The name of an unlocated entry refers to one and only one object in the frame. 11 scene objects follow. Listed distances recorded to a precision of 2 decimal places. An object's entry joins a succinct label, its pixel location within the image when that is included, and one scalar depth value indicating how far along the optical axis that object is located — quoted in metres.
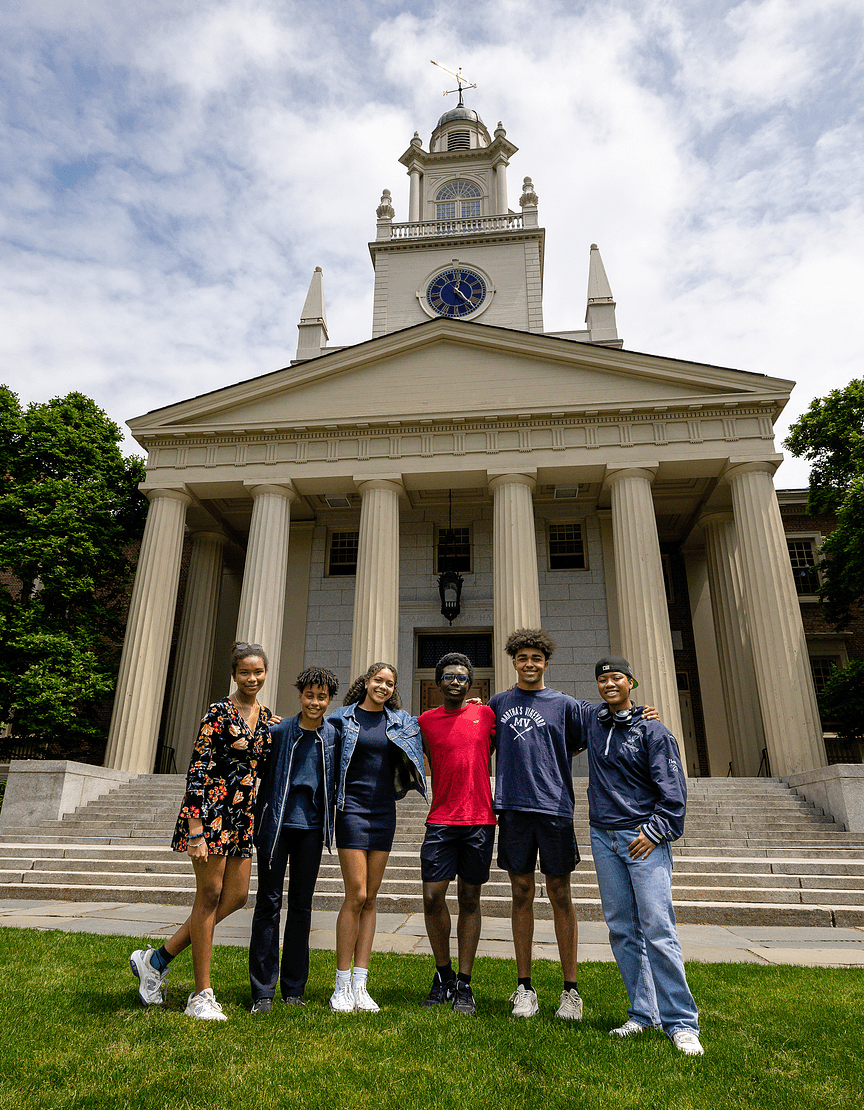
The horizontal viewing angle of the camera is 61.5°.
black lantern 20.00
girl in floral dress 4.19
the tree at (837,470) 19.27
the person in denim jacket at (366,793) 4.60
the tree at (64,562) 18.09
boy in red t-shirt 4.63
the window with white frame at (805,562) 25.30
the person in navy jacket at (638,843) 4.00
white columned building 17.16
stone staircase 9.01
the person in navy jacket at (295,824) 4.59
